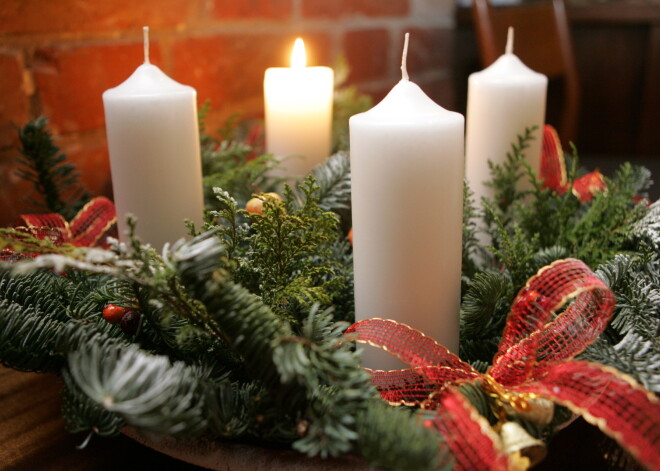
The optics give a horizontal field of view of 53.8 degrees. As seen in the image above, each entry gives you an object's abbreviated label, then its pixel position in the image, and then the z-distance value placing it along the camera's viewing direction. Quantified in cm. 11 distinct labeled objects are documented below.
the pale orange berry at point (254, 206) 58
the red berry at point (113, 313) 47
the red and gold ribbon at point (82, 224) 59
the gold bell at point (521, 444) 35
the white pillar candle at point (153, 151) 56
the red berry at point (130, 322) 47
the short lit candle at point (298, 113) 73
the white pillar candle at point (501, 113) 68
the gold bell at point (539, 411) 38
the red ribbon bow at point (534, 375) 34
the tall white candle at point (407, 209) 43
